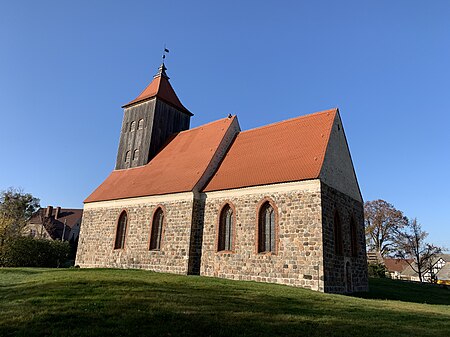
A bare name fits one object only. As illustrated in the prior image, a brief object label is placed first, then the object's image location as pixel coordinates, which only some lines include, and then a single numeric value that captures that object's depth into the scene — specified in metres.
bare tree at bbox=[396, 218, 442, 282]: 39.34
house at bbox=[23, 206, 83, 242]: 47.62
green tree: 26.92
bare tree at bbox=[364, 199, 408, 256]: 41.19
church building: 14.69
